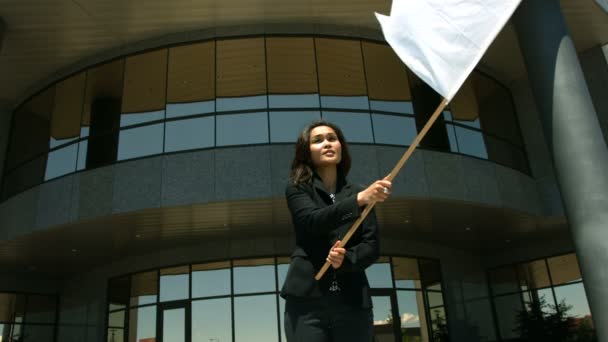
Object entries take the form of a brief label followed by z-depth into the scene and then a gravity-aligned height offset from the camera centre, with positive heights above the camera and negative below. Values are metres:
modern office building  13.89 +5.11
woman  2.34 +0.41
